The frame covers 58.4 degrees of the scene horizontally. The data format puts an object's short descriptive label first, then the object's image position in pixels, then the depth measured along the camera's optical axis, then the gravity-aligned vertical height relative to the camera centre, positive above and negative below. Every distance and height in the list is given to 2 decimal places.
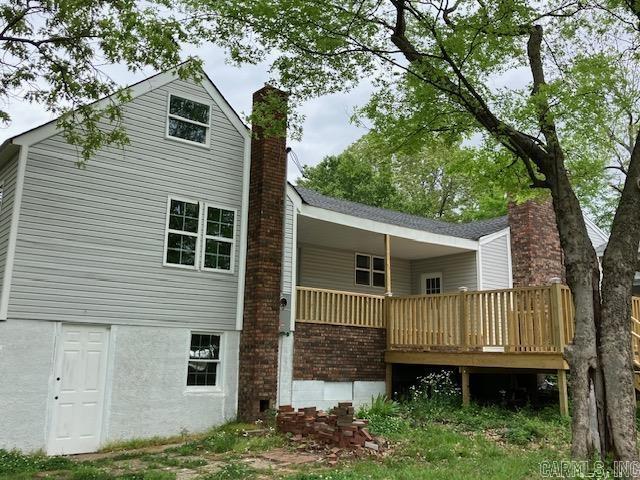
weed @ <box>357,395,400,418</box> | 11.37 -1.11
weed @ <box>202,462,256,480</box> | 7.18 -1.55
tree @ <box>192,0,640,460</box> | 7.08 +3.93
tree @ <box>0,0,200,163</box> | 8.92 +4.76
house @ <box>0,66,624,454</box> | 9.66 +0.96
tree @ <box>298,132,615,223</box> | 35.62 +10.75
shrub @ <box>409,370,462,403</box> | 12.30 -0.73
